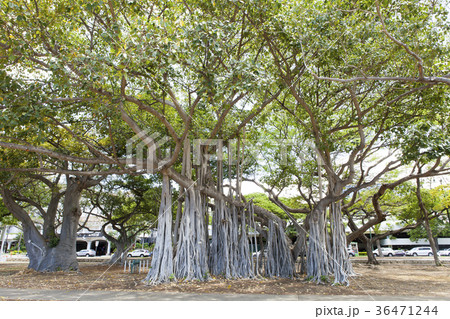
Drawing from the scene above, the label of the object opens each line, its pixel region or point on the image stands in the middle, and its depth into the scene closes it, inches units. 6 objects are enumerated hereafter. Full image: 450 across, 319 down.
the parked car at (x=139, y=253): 1168.6
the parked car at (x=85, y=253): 1230.6
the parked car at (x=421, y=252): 1213.3
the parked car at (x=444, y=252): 1167.2
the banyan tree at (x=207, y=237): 274.4
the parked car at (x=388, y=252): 1253.6
